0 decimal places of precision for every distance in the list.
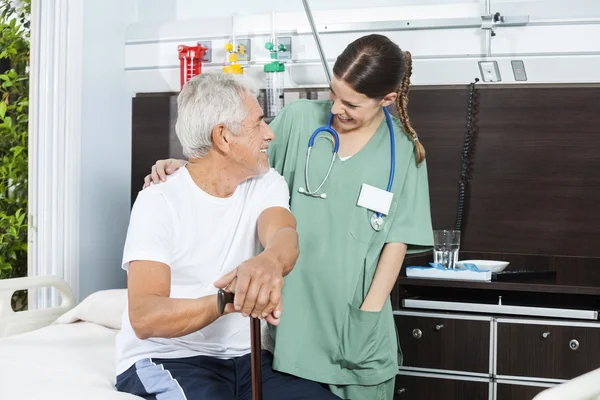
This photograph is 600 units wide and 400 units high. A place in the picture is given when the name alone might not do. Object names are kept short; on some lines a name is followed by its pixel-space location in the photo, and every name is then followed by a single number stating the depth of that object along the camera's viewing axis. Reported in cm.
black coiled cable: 299
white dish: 279
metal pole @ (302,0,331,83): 286
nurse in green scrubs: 198
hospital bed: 176
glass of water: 283
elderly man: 165
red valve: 329
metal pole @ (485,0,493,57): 296
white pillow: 257
